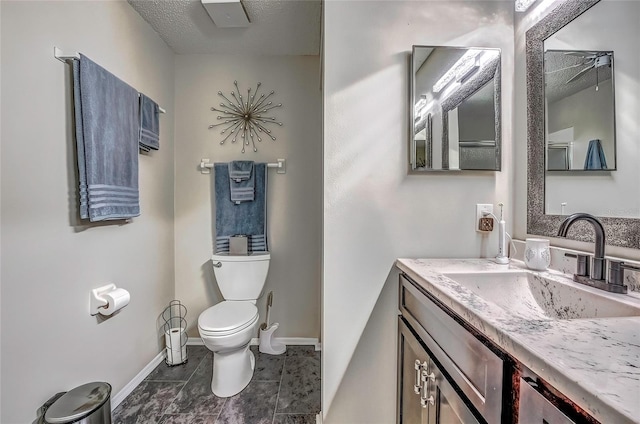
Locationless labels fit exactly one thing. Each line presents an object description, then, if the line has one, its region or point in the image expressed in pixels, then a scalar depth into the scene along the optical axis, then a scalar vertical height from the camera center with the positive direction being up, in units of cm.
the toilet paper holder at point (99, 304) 142 -49
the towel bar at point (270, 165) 222 +34
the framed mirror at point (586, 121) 88 +32
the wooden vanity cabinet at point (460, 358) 60 -40
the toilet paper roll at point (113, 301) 143 -49
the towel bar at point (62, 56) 123 +69
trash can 108 -81
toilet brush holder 217 -107
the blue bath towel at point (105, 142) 131 +34
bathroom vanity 43 -30
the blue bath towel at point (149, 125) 179 +56
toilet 162 -69
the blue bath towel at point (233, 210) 220 -2
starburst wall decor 227 +75
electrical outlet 134 -1
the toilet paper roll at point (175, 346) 201 -100
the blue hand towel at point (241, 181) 215 +21
